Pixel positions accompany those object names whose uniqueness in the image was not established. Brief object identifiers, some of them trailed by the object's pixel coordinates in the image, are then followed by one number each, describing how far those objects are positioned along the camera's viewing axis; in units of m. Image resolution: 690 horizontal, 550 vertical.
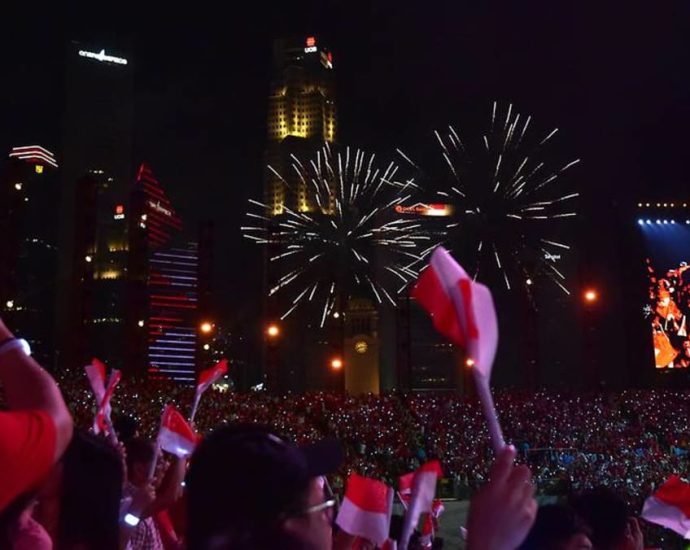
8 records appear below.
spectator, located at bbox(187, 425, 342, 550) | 1.73
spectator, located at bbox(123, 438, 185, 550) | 3.64
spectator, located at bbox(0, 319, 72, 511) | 1.65
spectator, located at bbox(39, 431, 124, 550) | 2.69
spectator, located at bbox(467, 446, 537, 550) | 1.54
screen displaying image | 38.16
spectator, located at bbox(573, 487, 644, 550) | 3.84
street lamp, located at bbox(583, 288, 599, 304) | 33.16
